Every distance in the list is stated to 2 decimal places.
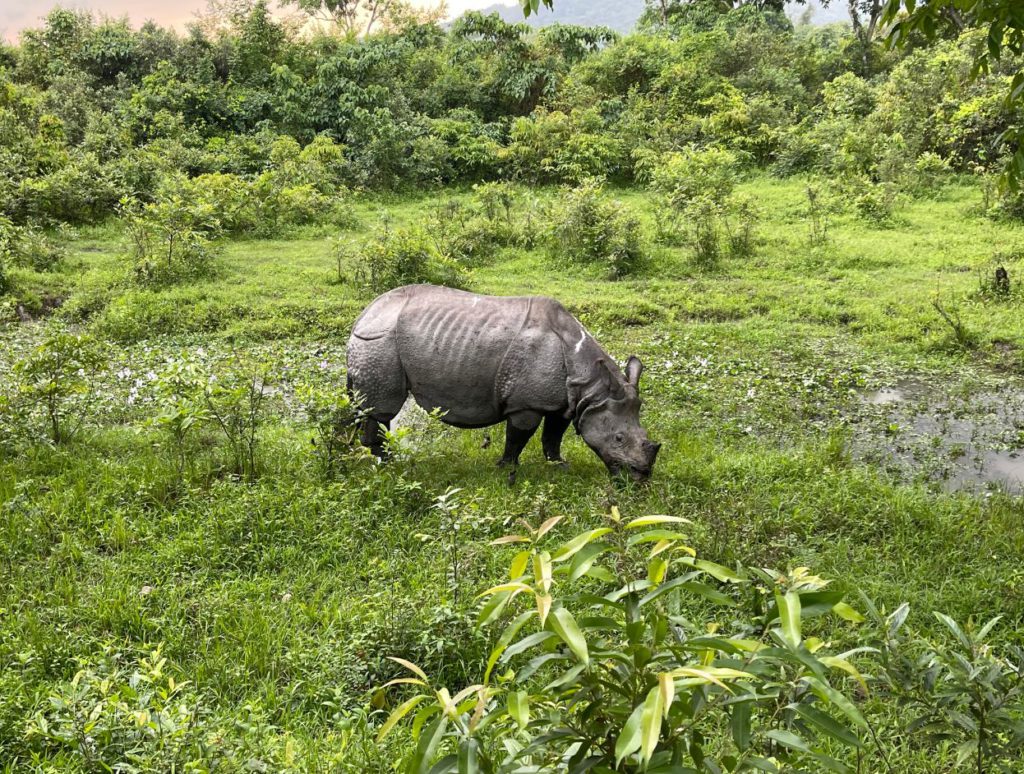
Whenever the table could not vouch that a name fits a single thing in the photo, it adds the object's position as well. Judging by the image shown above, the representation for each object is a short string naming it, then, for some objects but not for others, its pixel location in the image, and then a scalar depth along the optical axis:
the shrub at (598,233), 12.84
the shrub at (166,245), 11.77
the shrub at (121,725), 2.54
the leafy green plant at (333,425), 5.62
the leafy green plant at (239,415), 5.62
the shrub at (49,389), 5.81
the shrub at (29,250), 12.21
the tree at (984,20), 3.10
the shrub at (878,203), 14.53
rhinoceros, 5.69
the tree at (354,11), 27.92
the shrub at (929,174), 16.14
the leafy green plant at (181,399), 5.43
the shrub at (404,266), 11.66
